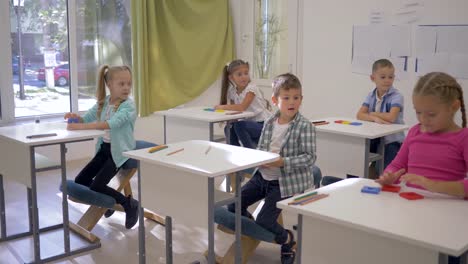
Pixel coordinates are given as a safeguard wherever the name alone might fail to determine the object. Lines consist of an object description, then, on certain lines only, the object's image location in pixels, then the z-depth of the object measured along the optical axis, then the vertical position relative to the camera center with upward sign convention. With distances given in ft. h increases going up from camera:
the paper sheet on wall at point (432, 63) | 14.93 -0.22
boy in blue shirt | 11.55 -1.21
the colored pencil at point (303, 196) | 6.09 -1.70
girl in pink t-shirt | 6.06 -1.08
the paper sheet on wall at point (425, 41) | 15.12 +0.44
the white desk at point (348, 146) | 10.38 -1.91
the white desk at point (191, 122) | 12.91 -1.82
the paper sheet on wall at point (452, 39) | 14.43 +0.48
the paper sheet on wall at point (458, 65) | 14.49 -0.27
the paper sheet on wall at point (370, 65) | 15.94 -0.33
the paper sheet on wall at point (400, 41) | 15.79 +0.45
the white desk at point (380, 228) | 4.83 -1.70
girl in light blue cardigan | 11.18 -1.64
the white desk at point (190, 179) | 7.55 -1.97
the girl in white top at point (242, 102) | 13.94 -1.38
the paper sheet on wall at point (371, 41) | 16.37 +0.46
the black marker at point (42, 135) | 10.15 -1.65
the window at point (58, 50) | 17.40 +0.09
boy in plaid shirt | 8.79 -1.78
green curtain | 19.53 +0.22
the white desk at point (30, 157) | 9.94 -2.13
